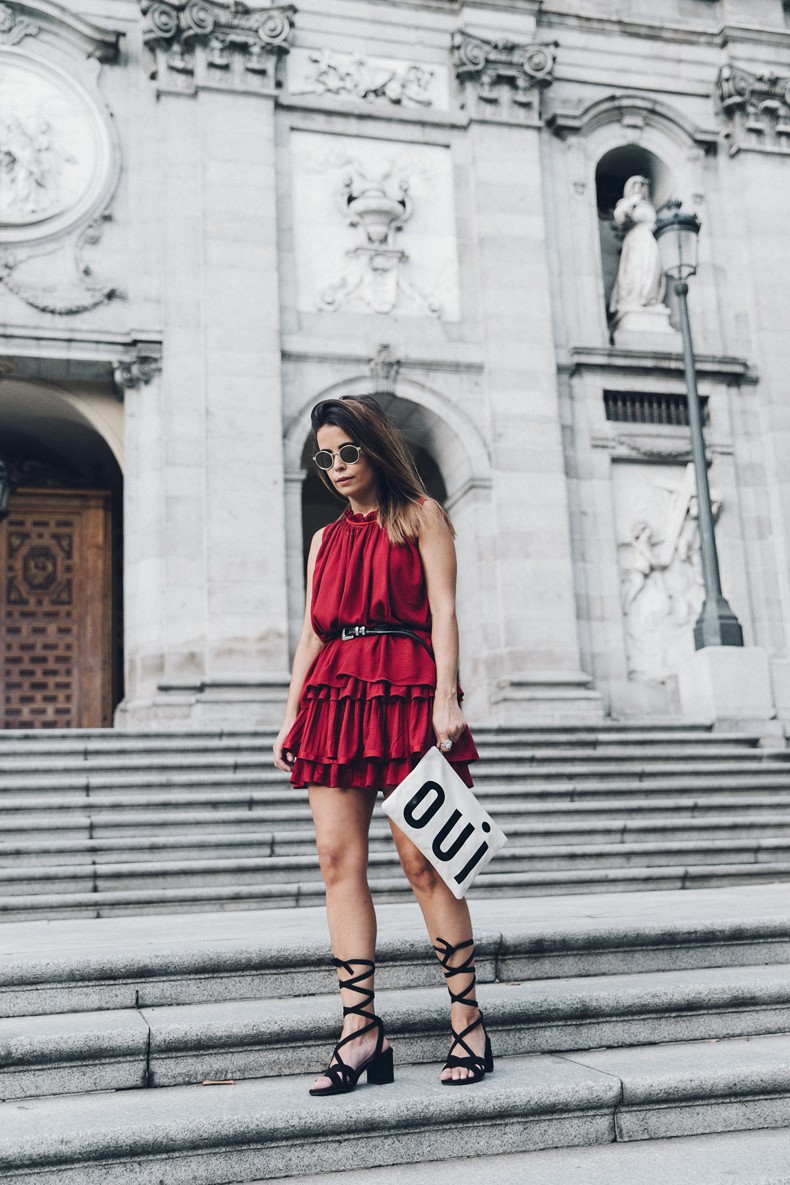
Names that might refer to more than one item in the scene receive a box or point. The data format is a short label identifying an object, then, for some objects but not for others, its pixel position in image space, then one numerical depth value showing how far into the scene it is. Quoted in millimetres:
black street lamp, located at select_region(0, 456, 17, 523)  11977
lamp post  13312
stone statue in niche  17625
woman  3910
